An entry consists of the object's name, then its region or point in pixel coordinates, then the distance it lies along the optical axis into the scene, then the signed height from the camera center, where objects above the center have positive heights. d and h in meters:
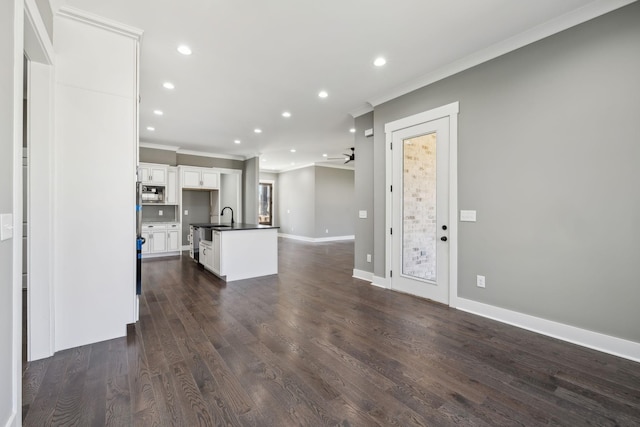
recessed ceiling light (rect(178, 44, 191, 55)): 3.02 +1.82
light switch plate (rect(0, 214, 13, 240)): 1.30 -0.07
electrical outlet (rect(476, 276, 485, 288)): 3.16 -0.77
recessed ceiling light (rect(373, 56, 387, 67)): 3.24 +1.81
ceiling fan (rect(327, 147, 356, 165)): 9.23 +1.89
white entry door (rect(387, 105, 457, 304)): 3.53 +0.09
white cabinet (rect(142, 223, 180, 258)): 6.89 -0.65
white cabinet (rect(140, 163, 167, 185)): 6.93 +1.01
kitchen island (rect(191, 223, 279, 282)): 4.64 -0.67
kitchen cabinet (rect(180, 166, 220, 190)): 7.58 +1.00
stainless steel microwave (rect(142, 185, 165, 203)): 7.09 +0.51
